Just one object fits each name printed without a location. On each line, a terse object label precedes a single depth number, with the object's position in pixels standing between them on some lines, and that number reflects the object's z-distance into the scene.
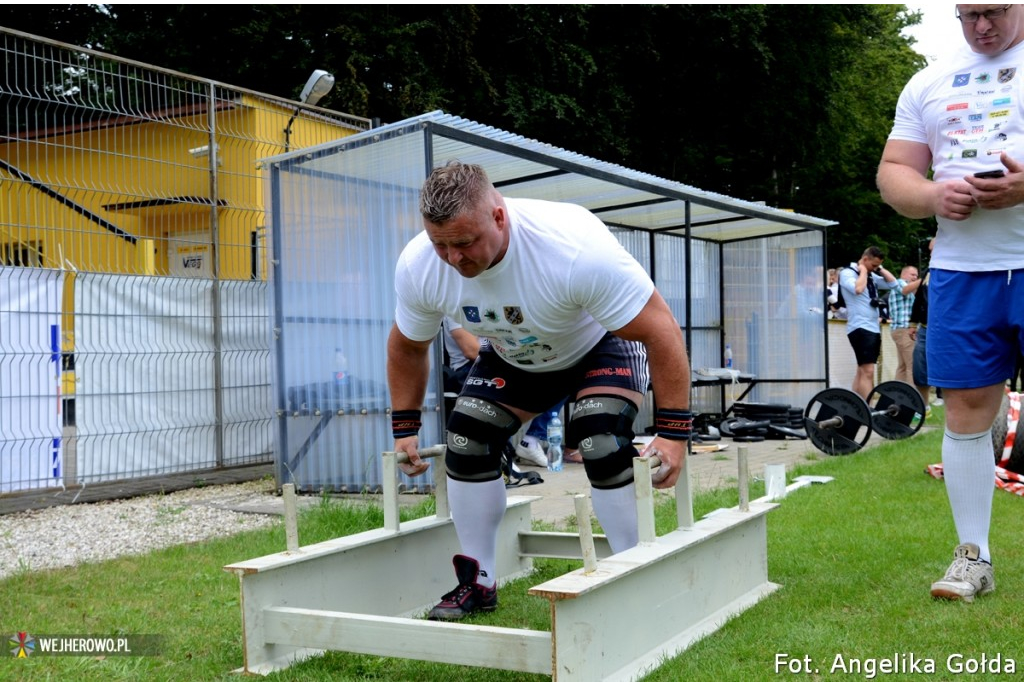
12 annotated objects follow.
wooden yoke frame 2.85
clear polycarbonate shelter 7.17
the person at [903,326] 13.09
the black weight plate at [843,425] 8.68
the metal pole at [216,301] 8.08
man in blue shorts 3.41
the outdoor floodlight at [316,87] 9.45
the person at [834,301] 14.39
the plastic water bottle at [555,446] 8.52
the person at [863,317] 10.84
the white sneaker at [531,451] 8.66
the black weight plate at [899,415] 9.23
